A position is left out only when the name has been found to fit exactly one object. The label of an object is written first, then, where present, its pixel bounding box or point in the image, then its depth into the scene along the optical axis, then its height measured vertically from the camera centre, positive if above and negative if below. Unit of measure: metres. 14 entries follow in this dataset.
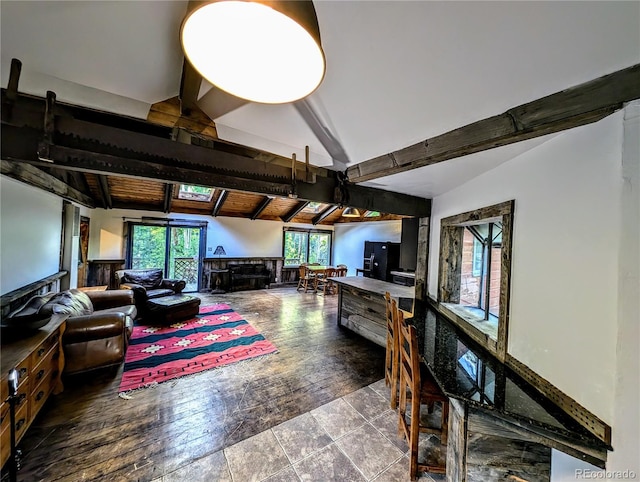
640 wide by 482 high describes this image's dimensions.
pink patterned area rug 2.72 -1.59
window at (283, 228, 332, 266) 8.48 -0.23
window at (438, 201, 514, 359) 1.72 -0.25
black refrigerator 6.62 -0.42
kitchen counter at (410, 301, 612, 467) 1.02 -0.81
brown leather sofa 2.48 -1.15
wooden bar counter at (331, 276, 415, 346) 3.56 -1.01
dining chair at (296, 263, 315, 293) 7.35 -1.16
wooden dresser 1.49 -1.16
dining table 7.08 -0.91
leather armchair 4.88 -1.06
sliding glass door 6.04 -0.44
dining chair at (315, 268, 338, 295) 7.13 -1.16
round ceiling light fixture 0.64 +0.59
